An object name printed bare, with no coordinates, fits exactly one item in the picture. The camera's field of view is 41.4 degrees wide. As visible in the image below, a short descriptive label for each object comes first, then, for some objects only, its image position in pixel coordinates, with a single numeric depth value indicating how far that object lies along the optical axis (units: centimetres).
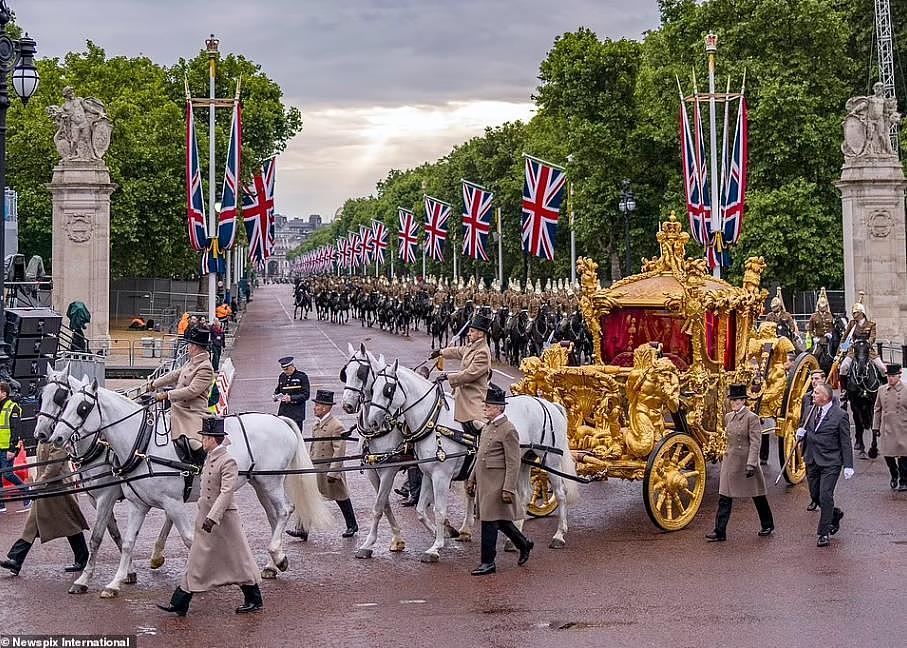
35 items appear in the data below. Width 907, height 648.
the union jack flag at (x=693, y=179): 2928
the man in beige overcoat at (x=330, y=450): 1250
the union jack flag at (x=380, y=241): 7212
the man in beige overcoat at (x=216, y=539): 912
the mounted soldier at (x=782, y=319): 2555
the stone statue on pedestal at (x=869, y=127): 3428
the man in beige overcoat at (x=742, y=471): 1197
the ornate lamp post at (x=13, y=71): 1507
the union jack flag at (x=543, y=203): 3388
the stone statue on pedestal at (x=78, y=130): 3303
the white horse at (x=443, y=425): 1163
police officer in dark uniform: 1595
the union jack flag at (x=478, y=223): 4525
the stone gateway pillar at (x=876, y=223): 3397
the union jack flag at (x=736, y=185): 2923
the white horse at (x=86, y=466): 1018
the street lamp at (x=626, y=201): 3544
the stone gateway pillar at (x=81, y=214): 3259
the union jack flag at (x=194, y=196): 2991
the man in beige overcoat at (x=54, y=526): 1070
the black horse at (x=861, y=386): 1795
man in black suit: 1204
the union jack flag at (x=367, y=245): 7719
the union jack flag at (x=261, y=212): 3709
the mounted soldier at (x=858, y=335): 1831
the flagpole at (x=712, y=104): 3042
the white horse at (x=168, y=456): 1027
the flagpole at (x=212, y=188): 3294
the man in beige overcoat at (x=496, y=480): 1075
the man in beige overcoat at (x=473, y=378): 1190
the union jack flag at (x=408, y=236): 6247
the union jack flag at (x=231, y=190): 3100
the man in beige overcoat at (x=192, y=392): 1082
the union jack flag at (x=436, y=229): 5425
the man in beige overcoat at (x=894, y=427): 1459
